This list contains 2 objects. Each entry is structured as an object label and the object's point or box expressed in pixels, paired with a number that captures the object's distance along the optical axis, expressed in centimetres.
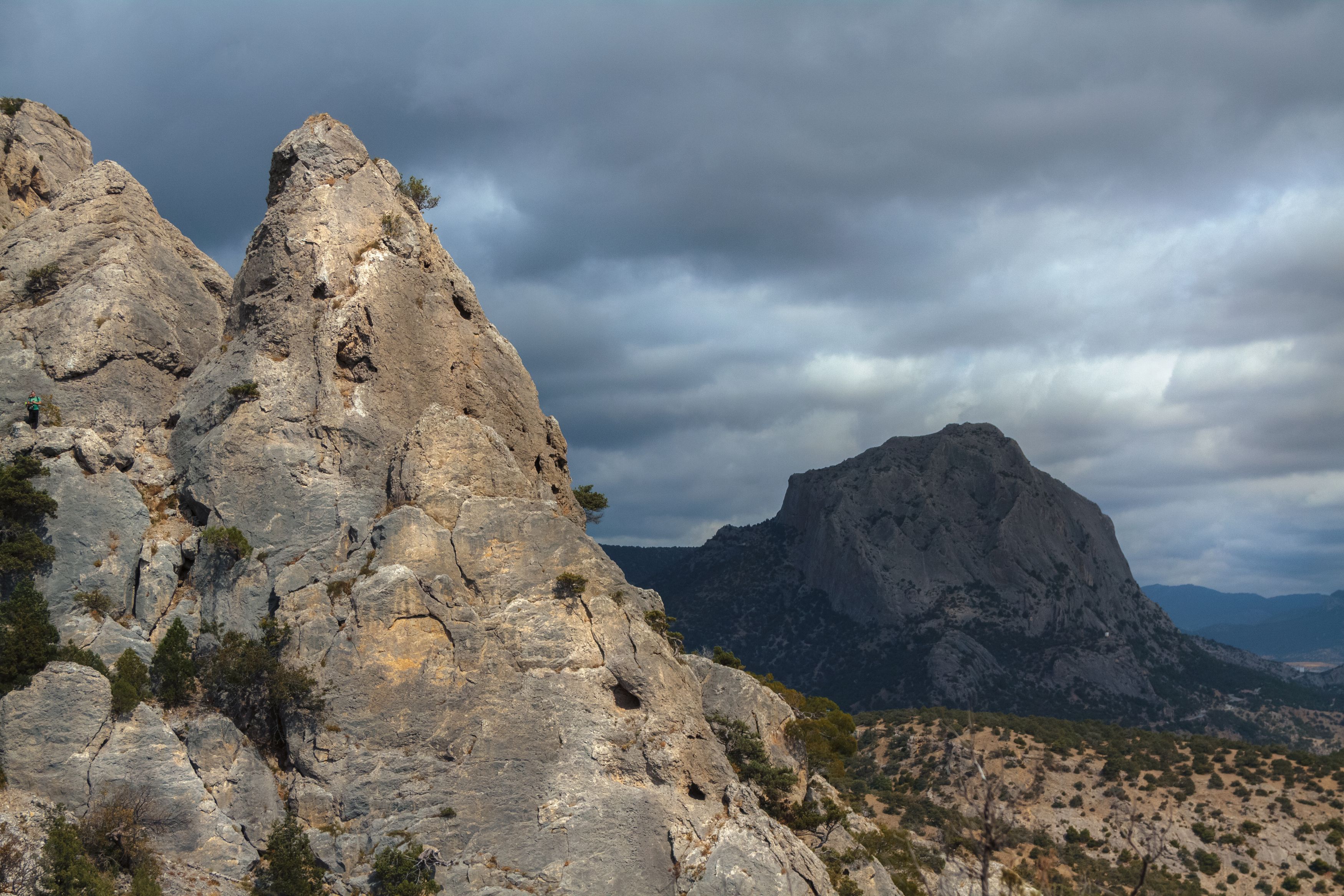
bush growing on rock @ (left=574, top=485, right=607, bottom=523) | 6188
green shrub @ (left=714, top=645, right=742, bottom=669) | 6575
